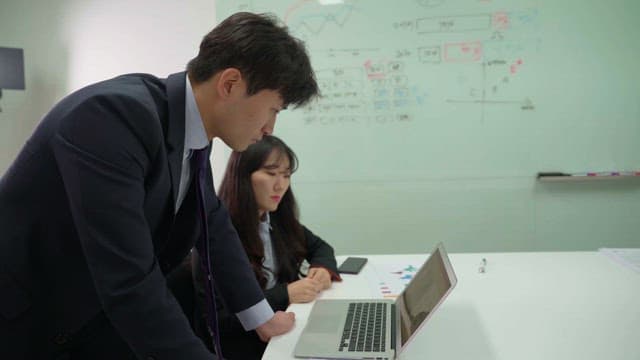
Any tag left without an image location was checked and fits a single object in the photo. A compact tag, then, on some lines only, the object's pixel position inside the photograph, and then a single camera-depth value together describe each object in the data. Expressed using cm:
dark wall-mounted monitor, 292
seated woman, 162
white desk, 105
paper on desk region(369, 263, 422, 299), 146
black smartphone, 167
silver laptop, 102
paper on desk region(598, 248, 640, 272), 163
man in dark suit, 77
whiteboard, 266
